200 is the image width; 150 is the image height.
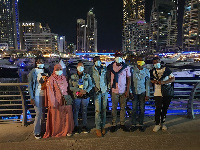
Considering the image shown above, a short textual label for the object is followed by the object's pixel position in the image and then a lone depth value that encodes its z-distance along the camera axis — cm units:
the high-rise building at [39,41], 12457
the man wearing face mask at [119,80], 345
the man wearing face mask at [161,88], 350
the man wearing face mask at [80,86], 335
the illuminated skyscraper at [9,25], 11695
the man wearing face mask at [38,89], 324
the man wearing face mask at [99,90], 342
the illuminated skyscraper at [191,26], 9020
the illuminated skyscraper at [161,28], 12435
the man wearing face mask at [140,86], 354
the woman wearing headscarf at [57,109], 327
